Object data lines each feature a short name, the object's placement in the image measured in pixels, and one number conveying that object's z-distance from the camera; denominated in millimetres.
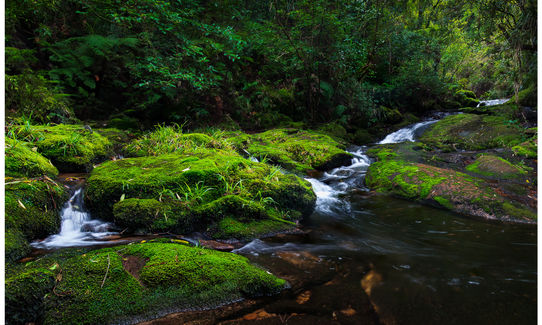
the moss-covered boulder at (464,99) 18203
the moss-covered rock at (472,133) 8625
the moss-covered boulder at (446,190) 4327
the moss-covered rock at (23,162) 3213
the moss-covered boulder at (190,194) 3131
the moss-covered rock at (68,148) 4230
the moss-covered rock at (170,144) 5523
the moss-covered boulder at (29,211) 2379
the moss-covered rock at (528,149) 6812
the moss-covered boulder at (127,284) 1620
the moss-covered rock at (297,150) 6918
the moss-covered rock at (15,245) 2217
